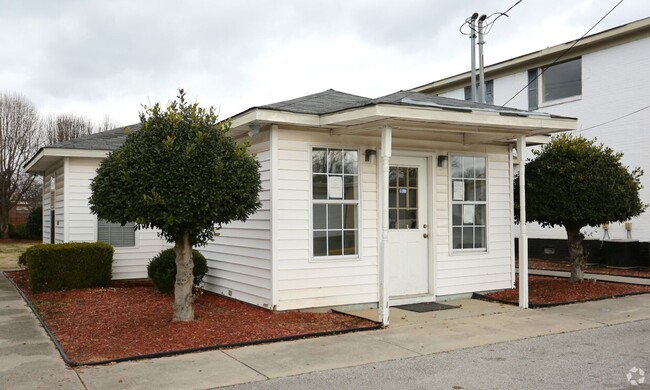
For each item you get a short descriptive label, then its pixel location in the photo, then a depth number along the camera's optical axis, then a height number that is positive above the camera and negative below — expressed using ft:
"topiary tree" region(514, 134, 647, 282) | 31.94 +1.70
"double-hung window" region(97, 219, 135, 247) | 39.11 -1.11
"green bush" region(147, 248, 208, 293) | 30.53 -2.80
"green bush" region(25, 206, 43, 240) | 81.97 -0.59
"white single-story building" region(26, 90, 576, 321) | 25.34 +0.68
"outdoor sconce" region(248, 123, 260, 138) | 25.70 +3.99
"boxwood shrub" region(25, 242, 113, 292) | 32.96 -2.78
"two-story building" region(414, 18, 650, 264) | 47.65 +11.64
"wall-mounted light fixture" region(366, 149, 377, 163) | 27.43 +2.96
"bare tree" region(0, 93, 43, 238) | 96.78 +12.93
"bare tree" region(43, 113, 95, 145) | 101.35 +16.05
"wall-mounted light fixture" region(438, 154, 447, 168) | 29.58 +2.94
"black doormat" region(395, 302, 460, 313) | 27.20 -4.30
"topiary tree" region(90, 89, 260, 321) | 20.90 +1.47
